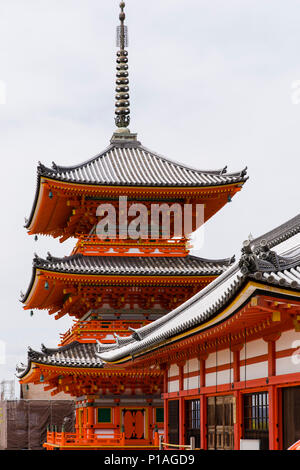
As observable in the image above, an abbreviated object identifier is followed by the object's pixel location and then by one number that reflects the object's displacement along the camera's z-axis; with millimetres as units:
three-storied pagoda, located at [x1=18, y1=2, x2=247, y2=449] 33375
